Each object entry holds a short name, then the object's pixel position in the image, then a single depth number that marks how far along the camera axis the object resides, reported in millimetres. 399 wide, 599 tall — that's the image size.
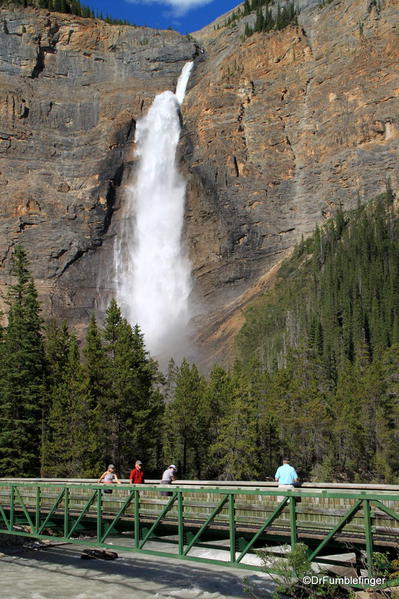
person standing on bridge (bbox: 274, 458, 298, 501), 15133
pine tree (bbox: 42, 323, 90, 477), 40062
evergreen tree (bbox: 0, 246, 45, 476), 40531
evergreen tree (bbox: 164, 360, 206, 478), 54812
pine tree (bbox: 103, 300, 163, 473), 42375
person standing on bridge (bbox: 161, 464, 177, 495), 17672
